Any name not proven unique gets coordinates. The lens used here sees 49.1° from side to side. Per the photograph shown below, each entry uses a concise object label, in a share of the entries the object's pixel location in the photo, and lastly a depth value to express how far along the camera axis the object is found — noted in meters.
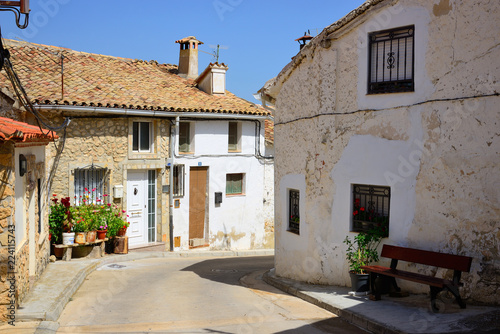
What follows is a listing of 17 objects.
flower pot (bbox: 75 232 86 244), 15.90
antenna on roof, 23.21
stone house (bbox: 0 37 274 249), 17.50
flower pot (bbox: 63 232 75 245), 15.56
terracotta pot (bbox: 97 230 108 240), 16.67
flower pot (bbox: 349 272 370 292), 10.02
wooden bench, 8.45
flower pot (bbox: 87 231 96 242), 16.16
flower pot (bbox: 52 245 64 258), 15.62
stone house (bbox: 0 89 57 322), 8.31
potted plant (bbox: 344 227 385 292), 10.05
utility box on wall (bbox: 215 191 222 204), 21.72
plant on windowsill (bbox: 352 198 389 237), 10.36
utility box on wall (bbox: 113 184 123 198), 18.06
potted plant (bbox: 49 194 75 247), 15.83
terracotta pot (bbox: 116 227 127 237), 17.95
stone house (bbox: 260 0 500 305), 8.73
